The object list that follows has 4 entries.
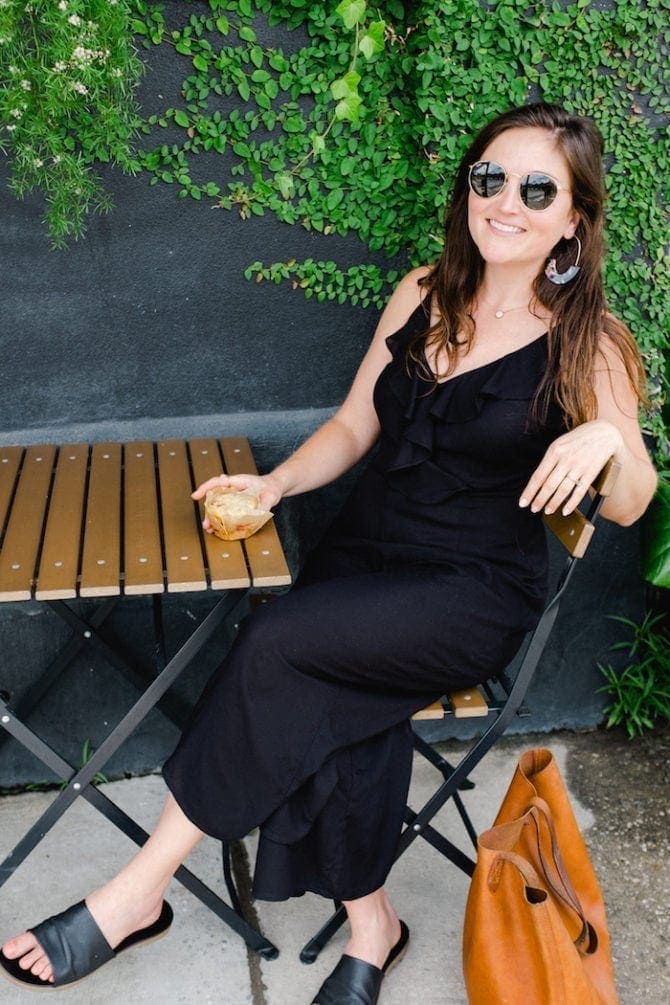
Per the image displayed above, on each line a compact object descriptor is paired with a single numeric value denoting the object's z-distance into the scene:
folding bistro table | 2.02
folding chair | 2.15
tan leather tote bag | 1.98
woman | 2.13
